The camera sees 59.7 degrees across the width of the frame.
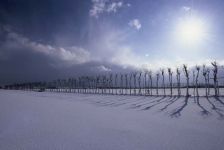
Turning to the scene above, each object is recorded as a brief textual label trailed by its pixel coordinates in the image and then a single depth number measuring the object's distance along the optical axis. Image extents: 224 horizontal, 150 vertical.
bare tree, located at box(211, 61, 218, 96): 44.20
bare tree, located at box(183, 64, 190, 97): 48.97
